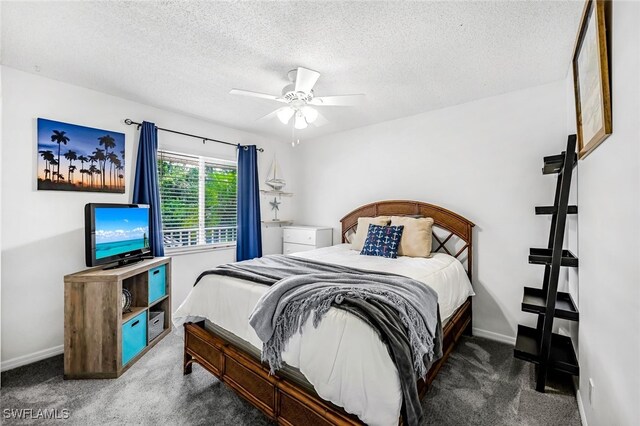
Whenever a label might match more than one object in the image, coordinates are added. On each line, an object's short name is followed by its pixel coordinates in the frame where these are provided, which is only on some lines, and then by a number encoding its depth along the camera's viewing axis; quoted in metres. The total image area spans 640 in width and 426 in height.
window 3.49
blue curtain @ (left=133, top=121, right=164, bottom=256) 3.10
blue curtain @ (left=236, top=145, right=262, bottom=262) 4.08
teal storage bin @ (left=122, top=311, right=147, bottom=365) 2.32
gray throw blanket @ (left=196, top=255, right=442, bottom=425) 1.28
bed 1.25
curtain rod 3.04
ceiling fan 2.13
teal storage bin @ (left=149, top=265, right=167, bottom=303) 2.76
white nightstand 4.12
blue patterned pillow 2.95
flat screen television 2.33
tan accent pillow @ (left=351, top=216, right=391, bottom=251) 3.37
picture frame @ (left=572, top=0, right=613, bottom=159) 1.11
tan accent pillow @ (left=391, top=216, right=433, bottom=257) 2.91
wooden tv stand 2.19
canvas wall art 2.52
